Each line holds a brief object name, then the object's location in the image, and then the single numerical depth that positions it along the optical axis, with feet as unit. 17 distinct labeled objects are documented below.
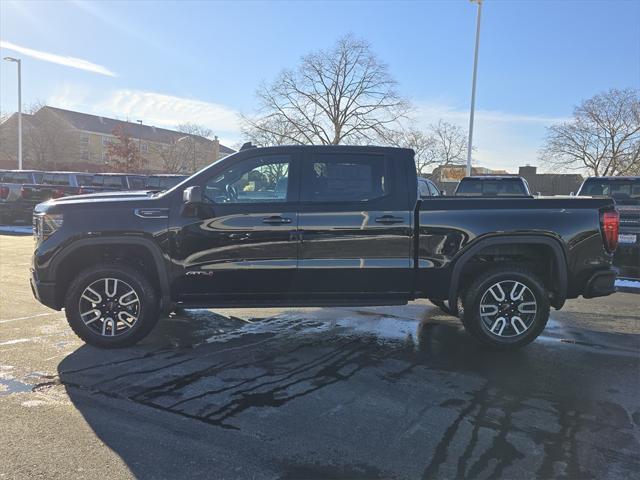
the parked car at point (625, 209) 31.91
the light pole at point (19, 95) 114.11
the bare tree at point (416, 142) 123.13
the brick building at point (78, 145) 170.19
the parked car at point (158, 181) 64.75
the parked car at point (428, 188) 37.08
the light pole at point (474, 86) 80.89
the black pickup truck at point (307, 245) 16.05
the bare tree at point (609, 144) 123.34
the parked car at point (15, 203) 62.08
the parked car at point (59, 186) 62.95
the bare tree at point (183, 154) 186.60
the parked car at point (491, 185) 46.01
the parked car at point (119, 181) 68.39
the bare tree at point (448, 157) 160.04
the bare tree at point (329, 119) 123.65
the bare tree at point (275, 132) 123.44
